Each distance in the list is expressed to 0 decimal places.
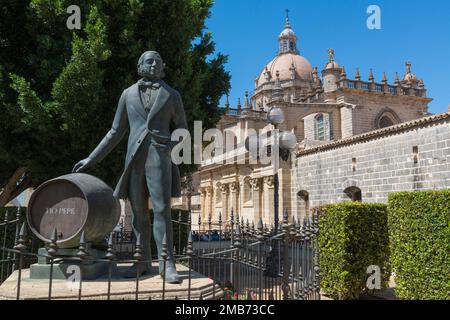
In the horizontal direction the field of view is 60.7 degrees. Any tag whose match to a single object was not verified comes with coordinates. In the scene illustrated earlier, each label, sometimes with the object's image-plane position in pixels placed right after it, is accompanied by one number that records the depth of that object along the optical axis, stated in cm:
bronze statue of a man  450
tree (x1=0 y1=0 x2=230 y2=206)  832
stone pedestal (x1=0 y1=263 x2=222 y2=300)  373
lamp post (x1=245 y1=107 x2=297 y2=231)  872
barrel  434
